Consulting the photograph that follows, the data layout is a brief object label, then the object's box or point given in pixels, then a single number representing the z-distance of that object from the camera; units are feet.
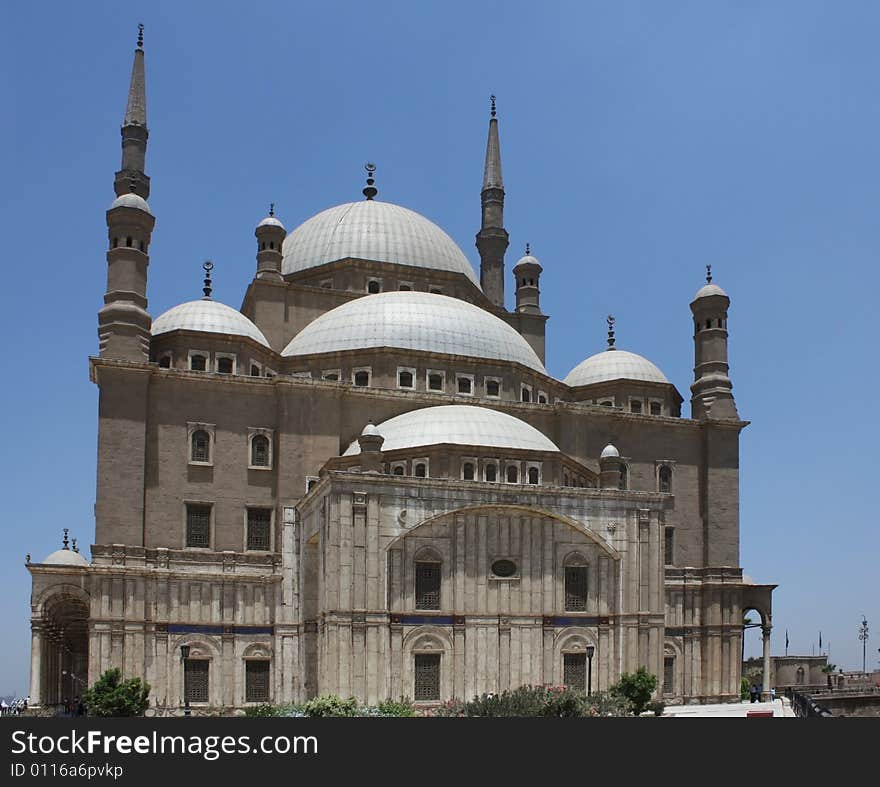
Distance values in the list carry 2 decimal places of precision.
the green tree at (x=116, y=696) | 117.60
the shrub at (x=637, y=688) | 118.93
